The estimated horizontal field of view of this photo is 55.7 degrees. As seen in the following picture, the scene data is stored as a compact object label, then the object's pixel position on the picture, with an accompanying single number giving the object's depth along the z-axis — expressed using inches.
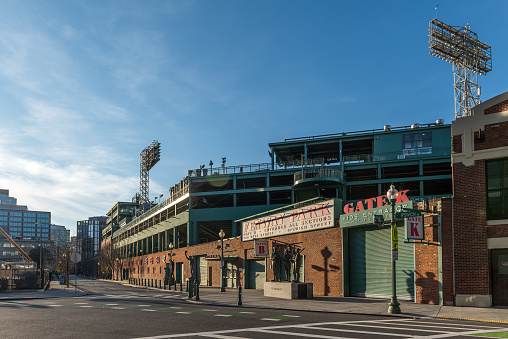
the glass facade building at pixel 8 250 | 6671.8
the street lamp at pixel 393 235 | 840.3
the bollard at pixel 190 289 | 1215.6
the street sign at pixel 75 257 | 1570.1
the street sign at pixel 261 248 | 1472.7
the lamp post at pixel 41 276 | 1804.4
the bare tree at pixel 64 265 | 2411.9
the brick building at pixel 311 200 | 1243.2
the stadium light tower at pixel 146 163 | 4997.5
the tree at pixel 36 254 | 7224.9
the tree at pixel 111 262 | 4747.5
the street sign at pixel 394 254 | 847.4
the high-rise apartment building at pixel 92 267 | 6712.6
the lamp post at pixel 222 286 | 1540.4
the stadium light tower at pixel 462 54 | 2824.8
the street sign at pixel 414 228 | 956.0
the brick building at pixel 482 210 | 902.4
